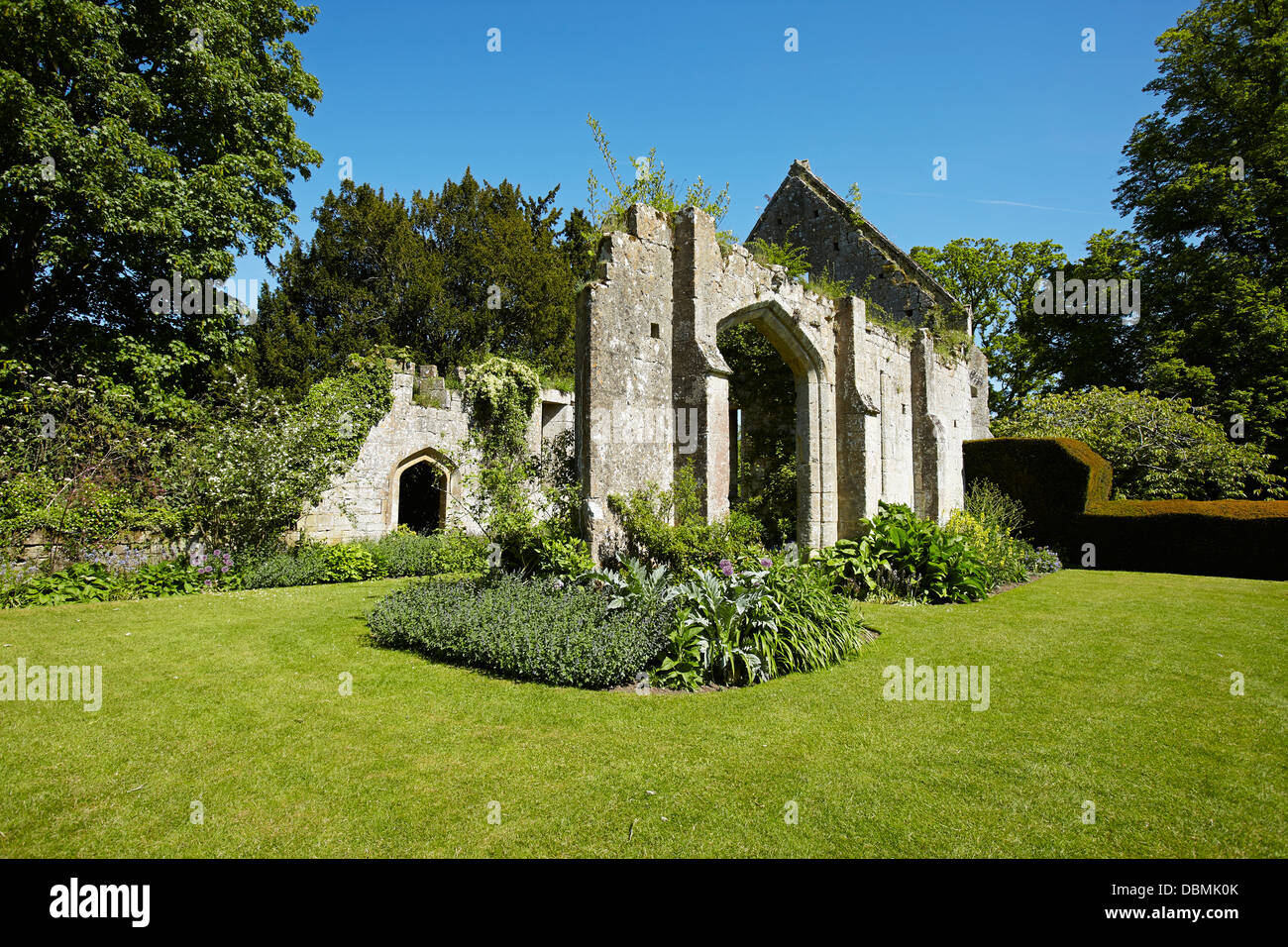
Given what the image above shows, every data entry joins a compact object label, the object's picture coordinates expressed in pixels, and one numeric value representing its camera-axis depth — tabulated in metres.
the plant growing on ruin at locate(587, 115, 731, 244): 8.23
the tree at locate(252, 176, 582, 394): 19.27
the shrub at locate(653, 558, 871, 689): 5.61
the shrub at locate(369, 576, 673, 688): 5.40
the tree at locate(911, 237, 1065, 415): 25.05
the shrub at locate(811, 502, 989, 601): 9.35
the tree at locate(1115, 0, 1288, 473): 17.62
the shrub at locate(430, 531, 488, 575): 7.29
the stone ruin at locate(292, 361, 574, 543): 13.23
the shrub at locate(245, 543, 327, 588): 10.52
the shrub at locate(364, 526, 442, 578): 12.50
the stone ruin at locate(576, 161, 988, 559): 7.53
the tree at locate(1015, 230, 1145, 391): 21.22
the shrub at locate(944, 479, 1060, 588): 11.21
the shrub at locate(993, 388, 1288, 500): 15.07
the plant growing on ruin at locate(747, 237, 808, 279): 9.96
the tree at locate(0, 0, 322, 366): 9.96
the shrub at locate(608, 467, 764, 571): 7.11
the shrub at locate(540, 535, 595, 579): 6.89
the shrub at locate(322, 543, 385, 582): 11.65
